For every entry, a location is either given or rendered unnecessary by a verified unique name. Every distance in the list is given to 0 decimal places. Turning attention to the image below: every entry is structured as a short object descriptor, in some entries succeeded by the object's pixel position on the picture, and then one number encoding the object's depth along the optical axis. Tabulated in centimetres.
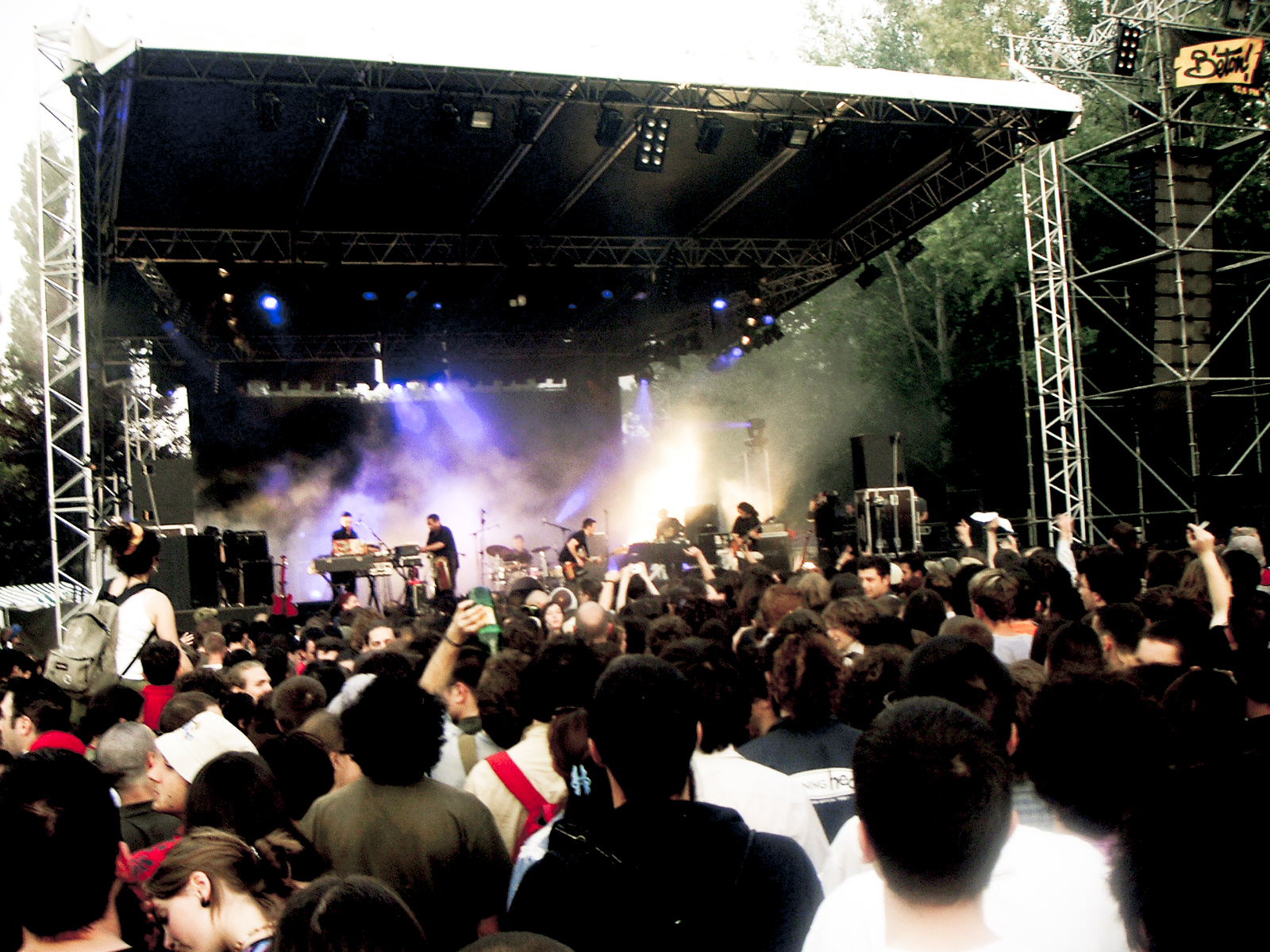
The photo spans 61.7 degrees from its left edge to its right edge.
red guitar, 1473
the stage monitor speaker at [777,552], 1467
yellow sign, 1603
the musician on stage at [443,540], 1733
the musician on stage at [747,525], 1566
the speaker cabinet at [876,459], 1521
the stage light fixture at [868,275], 1595
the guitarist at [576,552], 1695
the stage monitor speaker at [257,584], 1562
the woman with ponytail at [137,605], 520
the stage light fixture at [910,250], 1513
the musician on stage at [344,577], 1648
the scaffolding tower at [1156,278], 1535
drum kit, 1816
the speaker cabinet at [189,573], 1282
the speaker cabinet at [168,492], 1483
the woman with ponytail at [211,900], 211
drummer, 1827
